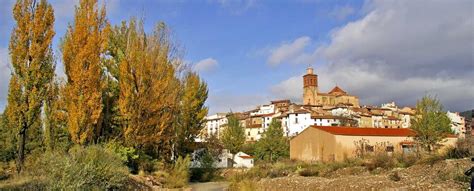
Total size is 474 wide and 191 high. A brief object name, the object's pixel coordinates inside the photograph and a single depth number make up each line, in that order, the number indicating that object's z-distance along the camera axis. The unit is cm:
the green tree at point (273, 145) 5078
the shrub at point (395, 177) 1711
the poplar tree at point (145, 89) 2211
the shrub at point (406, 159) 2324
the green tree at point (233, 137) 5247
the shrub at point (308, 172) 2586
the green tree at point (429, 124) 3541
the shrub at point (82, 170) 1054
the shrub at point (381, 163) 2397
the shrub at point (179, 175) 2217
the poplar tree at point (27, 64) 1750
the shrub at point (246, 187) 1475
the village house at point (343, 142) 3906
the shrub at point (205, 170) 3234
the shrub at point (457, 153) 1998
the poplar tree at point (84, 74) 1934
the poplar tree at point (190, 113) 3032
